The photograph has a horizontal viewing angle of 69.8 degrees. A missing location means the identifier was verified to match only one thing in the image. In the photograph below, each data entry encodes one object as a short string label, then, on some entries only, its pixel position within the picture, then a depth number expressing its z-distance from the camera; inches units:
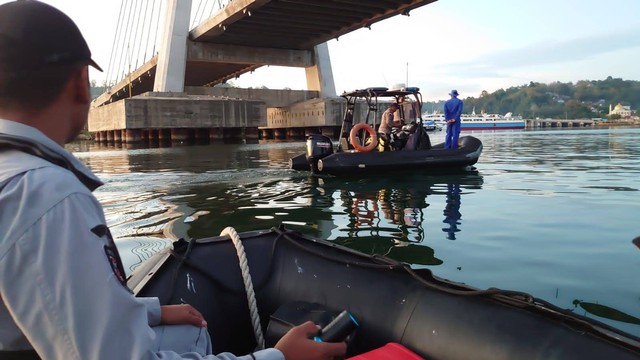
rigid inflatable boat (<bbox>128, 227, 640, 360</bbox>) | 63.5
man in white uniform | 31.9
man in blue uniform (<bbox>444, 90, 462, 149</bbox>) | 462.0
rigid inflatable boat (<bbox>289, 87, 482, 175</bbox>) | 370.9
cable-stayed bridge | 925.8
